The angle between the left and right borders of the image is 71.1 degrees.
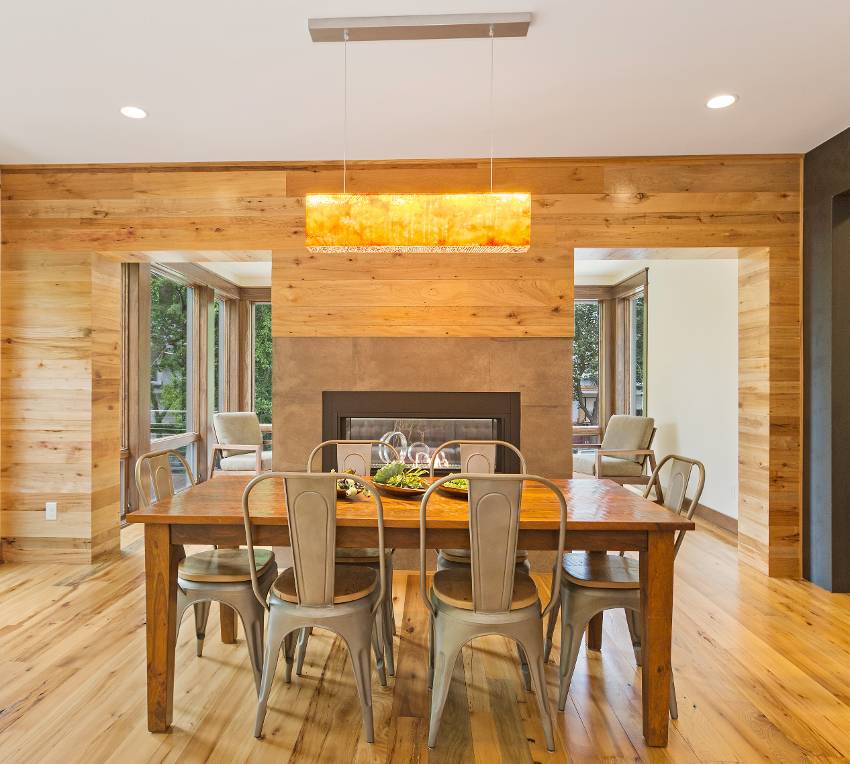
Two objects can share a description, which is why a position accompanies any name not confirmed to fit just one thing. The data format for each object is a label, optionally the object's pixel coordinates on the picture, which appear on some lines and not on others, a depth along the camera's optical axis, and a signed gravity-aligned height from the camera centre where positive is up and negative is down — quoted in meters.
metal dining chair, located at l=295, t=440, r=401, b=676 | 2.38 -0.95
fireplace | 3.86 -0.24
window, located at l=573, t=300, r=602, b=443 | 7.18 +0.16
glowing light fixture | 2.30 +0.63
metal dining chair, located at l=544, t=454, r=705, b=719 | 2.14 -0.78
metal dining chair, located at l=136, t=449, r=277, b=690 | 2.18 -0.74
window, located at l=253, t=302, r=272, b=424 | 7.17 +0.25
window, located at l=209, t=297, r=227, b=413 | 6.73 +0.29
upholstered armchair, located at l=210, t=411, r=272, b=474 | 5.37 -0.55
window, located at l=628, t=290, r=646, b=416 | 6.49 +0.32
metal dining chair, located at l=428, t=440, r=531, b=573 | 2.63 -0.42
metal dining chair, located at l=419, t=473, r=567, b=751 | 1.88 -0.73
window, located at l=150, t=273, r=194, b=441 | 5.33 +0.23
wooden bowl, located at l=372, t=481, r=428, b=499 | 2.34 -0.43
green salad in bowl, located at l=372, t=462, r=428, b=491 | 2.41 -0.39
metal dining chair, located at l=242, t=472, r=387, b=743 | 1.92 -0.72
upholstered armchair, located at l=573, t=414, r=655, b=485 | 5.08 -0.64
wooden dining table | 1.96 -0.54
